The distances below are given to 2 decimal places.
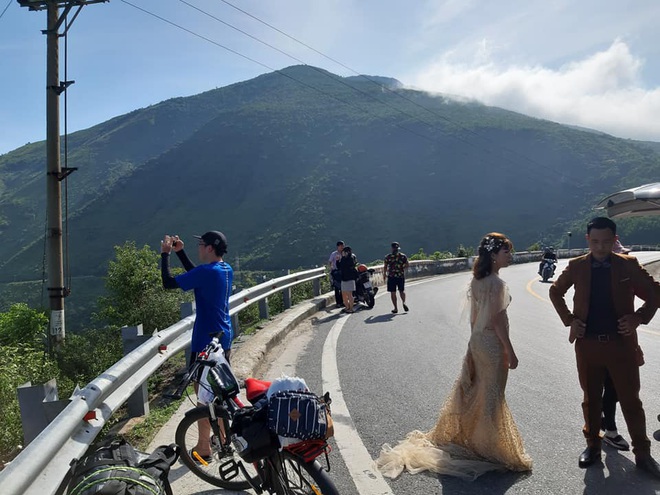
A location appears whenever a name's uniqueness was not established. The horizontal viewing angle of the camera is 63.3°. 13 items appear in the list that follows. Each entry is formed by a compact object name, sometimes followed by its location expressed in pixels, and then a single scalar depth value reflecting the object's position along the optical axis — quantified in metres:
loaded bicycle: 2.76
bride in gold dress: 3.78
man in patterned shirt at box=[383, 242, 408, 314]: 12.66
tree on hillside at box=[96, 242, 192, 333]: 11.13
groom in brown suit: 3.90
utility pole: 11.52
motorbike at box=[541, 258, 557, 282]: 23.19
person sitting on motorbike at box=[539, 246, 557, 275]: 23.28
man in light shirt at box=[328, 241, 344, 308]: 13.44
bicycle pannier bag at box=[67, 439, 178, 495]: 2.38
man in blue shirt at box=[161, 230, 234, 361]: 4.04
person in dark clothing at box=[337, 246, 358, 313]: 12.88
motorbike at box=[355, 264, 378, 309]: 13.63
